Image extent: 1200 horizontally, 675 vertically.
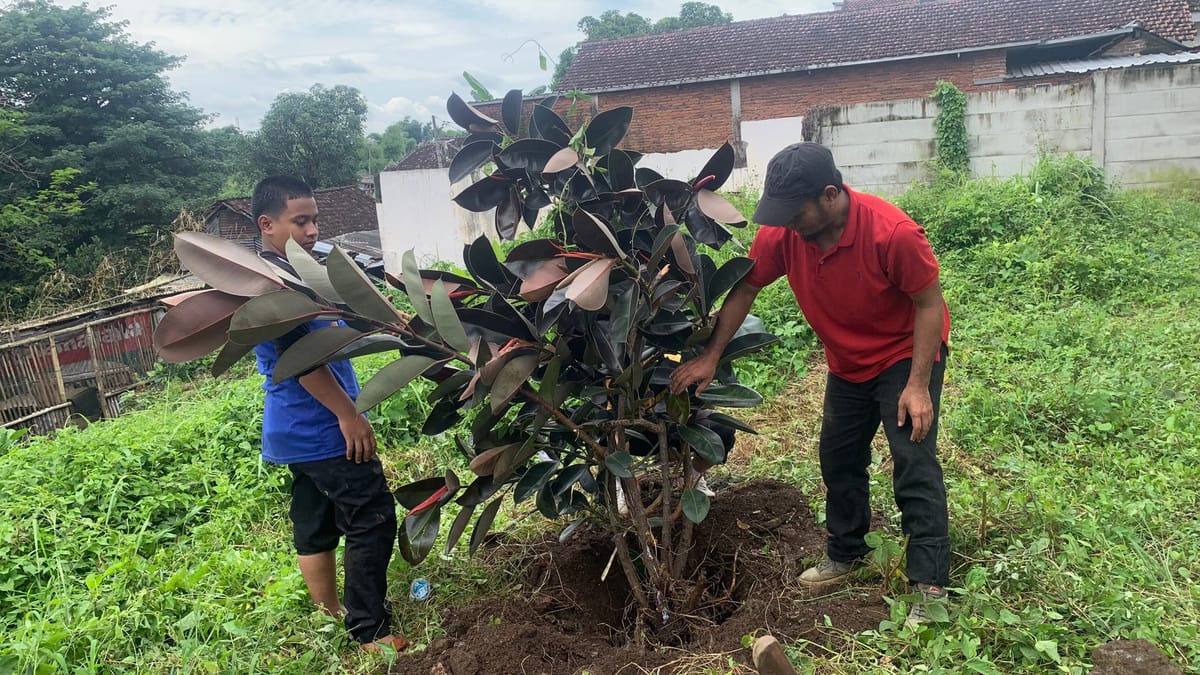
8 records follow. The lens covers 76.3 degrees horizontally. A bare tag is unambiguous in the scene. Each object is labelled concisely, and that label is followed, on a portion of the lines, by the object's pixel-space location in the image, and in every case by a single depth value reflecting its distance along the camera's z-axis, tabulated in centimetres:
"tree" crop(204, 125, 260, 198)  2484
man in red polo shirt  207
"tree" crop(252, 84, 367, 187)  3203
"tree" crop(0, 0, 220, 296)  2047
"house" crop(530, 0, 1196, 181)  1631
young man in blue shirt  238
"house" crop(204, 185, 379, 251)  2269
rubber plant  179
